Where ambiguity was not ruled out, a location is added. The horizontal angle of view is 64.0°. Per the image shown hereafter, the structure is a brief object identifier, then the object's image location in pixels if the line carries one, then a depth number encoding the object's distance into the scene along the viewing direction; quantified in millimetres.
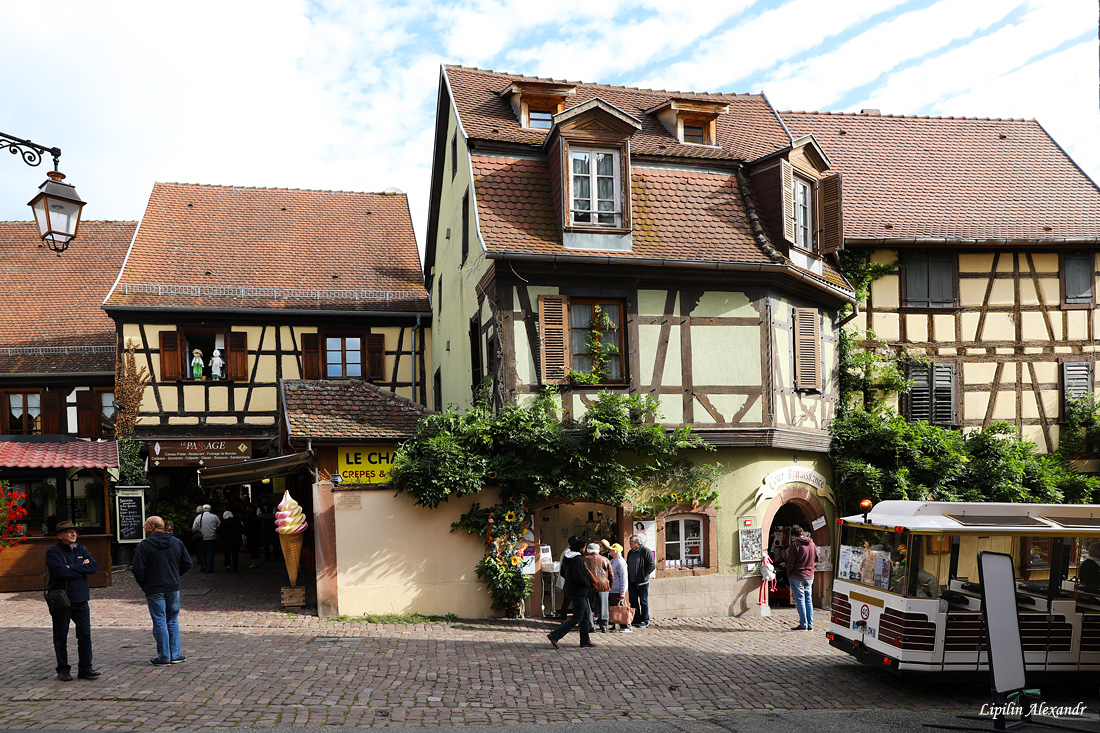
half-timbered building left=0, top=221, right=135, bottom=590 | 17375
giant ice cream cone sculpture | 13625
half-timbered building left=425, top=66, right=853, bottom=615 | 14398
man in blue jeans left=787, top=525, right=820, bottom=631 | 13273
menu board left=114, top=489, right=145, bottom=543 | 19172
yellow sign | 14062
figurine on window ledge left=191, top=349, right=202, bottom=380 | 22156
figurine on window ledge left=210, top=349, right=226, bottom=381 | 22266
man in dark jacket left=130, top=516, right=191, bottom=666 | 9477
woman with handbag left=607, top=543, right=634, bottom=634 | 12982
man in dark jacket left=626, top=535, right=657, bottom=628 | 13461
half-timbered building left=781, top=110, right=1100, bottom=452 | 18734
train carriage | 9039
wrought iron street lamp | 8391
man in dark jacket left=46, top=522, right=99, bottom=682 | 8953
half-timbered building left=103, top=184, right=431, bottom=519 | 21828
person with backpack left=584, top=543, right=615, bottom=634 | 11758
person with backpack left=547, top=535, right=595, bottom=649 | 11398
